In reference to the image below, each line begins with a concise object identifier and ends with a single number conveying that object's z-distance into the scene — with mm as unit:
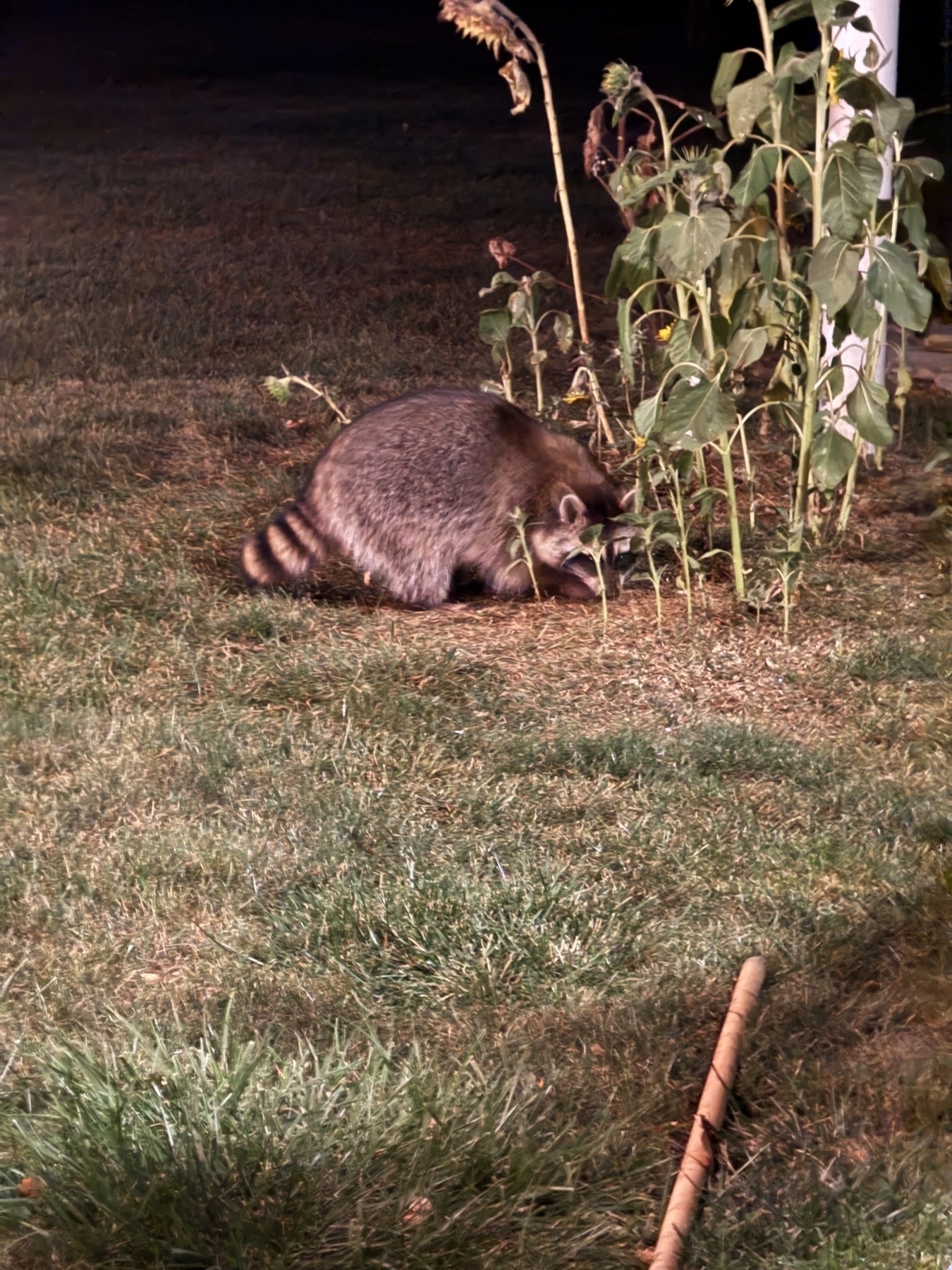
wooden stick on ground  2293
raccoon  4707
